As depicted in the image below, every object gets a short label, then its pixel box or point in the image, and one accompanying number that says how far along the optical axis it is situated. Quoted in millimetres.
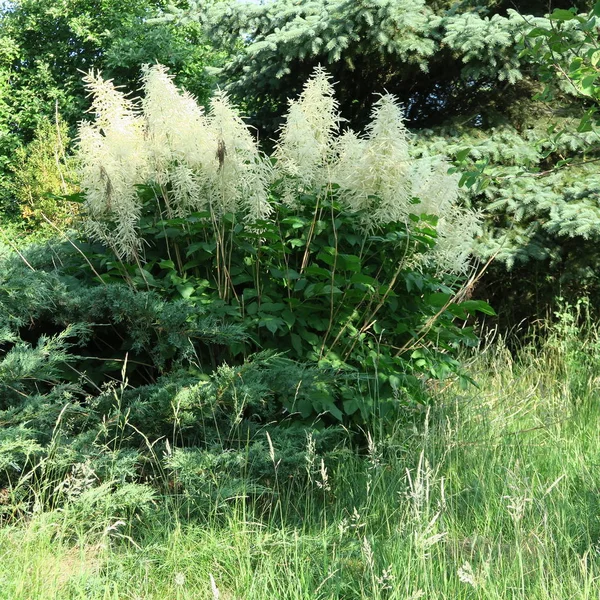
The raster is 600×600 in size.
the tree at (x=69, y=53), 15549
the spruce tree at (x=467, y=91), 6523
